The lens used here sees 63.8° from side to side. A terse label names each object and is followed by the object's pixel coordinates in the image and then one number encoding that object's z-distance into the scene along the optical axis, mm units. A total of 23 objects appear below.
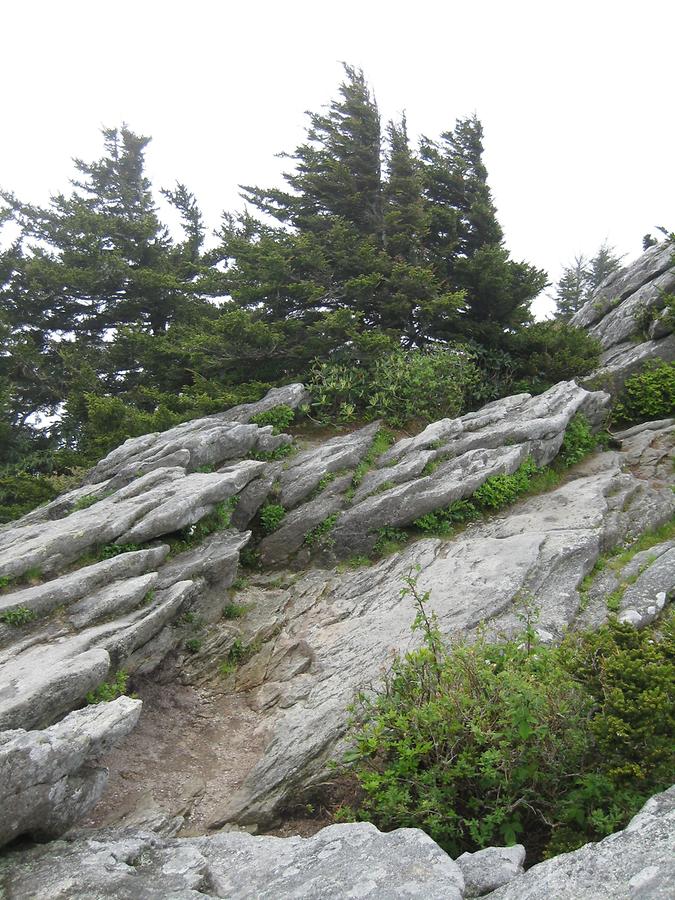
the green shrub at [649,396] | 16719
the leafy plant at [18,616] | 8281
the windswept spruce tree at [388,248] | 18906
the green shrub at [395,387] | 16297
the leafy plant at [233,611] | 10891
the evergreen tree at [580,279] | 41906
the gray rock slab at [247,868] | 4297
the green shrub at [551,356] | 18531
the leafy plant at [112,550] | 10258
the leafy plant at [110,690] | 7488
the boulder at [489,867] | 4297
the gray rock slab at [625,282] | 22812
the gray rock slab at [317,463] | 13234
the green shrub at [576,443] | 14641
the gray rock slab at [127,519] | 9875
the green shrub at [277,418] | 15867
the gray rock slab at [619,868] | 3459
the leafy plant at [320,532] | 12461
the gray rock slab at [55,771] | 5133
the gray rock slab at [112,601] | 8586
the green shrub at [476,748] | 5469
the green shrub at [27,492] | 16062
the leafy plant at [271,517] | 12789
